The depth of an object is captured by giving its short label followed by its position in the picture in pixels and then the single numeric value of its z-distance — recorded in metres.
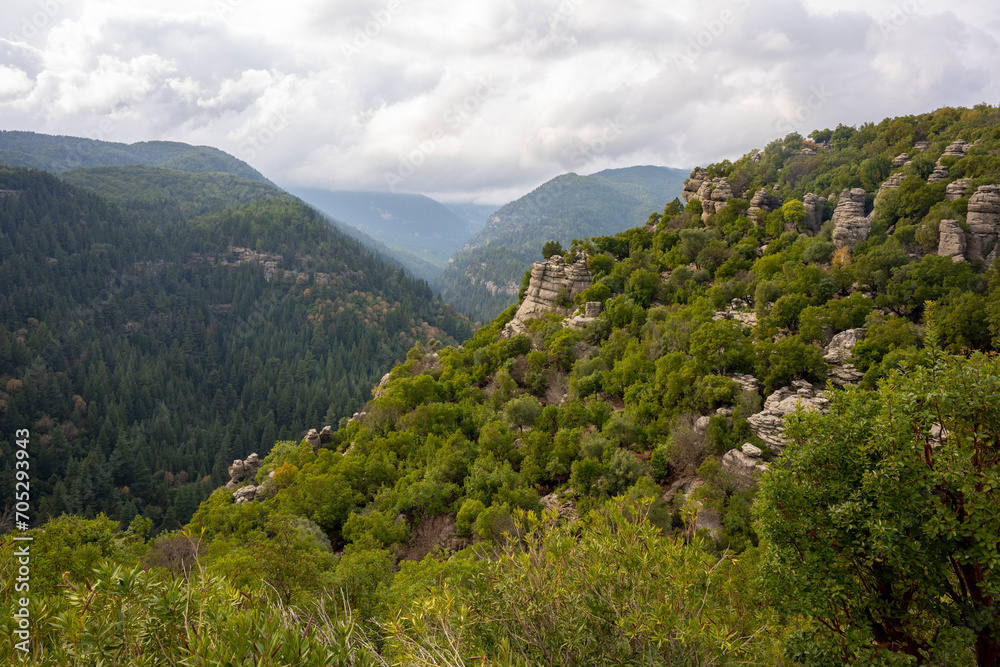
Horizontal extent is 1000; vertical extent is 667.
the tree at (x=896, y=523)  8.01
